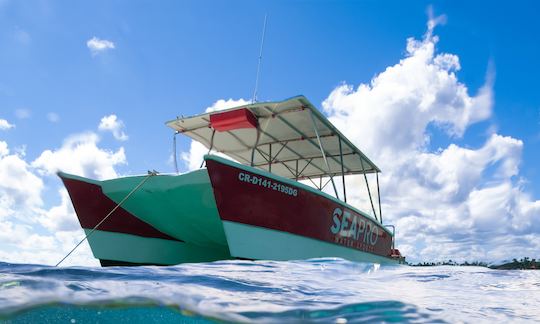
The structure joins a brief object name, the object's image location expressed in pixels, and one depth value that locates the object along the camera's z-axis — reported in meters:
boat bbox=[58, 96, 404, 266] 6.05
